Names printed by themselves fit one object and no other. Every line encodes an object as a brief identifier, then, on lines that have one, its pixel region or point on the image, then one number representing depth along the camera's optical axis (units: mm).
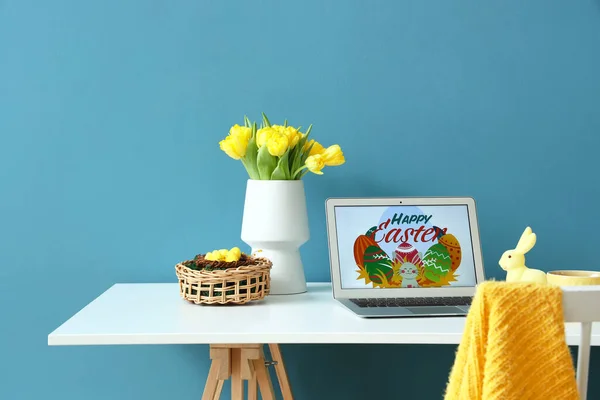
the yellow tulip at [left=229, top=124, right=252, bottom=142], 1583
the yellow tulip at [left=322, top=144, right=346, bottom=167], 1589
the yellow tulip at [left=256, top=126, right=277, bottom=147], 1547
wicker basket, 1428
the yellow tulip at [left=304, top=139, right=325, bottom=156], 1619
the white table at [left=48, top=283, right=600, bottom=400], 1213
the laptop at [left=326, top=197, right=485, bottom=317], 1532
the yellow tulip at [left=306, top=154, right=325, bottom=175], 1563
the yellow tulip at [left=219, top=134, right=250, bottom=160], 1579
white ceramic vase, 1575
